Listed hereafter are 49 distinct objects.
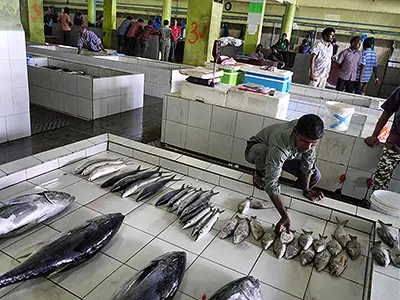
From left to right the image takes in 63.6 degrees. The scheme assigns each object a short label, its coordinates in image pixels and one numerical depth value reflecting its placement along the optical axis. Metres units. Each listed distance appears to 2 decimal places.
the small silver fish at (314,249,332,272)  2.24
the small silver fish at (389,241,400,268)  2.19
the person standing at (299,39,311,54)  11.58
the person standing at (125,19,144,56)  11.44
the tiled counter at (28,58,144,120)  5.91
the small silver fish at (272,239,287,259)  2.32
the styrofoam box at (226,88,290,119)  4.17
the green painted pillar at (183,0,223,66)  7.65
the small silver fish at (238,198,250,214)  2.83
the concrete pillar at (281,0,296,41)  13.63
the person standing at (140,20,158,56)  11.17
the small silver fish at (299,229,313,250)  2.40
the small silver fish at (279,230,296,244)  2.43
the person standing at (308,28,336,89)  6.34
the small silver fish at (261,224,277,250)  2.41
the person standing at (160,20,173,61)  10.66
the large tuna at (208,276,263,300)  1.79
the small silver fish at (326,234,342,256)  2.37
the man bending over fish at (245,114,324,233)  2.29
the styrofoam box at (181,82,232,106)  4.45
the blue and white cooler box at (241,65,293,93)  4.76
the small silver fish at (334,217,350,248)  2.49
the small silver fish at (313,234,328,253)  2.37
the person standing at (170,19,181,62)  12.04
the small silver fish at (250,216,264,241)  2.51
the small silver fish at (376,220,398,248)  2.40
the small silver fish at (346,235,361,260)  2.38
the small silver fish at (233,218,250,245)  2.44
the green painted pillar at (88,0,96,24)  15.28
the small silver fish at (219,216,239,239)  2.48
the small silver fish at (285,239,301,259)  2.33
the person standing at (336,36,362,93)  6.84
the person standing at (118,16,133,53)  11.52
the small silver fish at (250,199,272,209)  2.91
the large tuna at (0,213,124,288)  1.83
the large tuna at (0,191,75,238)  2.20
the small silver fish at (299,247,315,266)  2.28
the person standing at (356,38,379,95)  7.29
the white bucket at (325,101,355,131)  3.99
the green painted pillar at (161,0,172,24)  14.20
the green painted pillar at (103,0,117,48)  13.66
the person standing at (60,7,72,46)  14.15
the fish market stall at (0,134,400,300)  1.92
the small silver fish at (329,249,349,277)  2.20
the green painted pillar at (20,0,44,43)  11.23
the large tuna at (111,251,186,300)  1.71
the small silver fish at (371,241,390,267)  2.20
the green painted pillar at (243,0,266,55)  9.50
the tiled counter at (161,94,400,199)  3.85
